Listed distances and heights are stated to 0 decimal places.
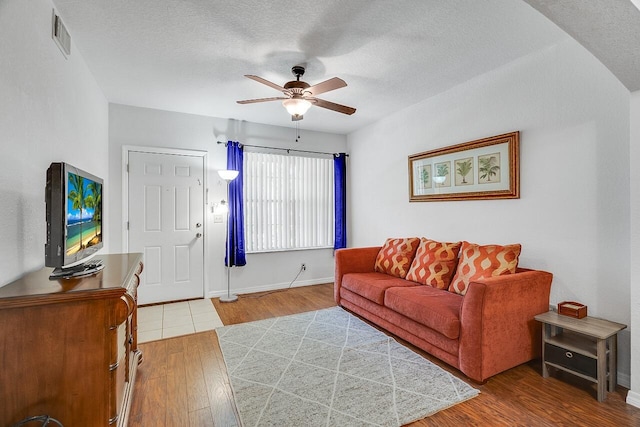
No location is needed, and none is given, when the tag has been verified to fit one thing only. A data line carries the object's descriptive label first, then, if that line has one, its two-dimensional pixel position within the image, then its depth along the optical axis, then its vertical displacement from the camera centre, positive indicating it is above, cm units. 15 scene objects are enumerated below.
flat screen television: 142 -3
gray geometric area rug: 185 -121
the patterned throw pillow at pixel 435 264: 301 -53
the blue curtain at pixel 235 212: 435 +2
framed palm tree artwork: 286 +45
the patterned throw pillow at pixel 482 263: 254 -44
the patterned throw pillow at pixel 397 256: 348 -51
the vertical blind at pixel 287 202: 463 +19
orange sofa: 214 -83
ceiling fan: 253 +106
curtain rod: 454 +103
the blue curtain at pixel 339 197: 523 +28
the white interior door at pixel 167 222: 396 -11
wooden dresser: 122 -57
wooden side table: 197 -94
